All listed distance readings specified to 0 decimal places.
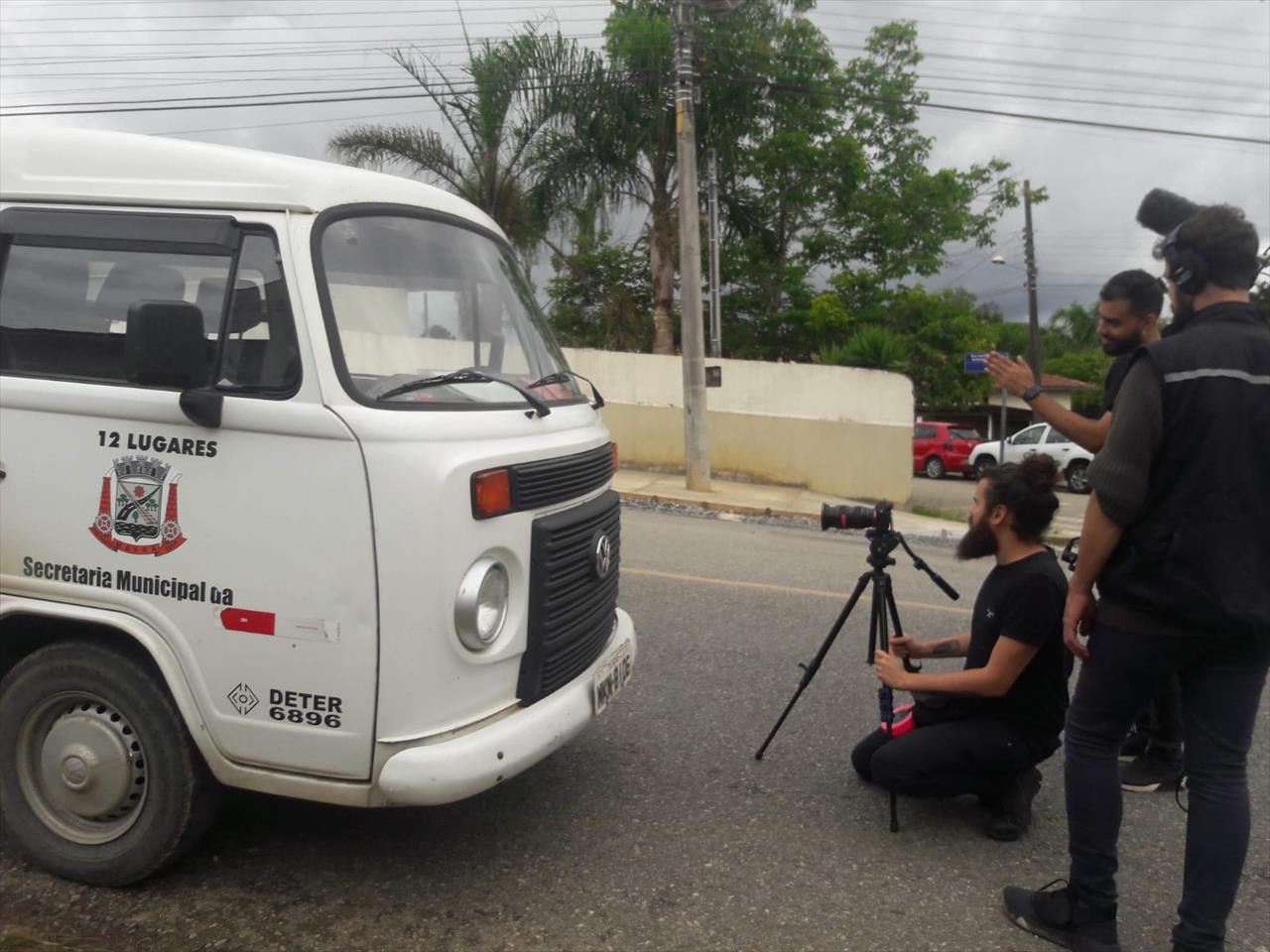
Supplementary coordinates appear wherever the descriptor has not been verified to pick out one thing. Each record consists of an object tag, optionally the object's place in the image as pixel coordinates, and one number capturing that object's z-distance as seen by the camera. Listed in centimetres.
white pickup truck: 2406
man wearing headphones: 279
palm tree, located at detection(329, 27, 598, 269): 1681
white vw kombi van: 296
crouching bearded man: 364
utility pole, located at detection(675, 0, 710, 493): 1380
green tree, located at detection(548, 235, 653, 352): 2253
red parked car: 2741
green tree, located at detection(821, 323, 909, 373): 1769
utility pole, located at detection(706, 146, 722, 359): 1959
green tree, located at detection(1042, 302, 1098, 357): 6119
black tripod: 392
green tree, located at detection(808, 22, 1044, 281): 2531
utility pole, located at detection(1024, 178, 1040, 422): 2998
